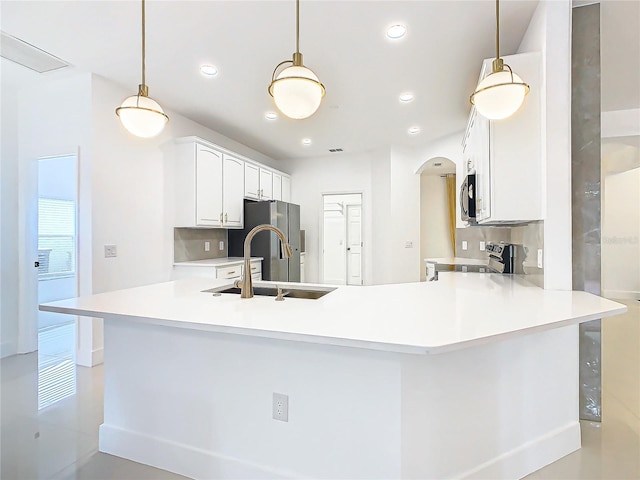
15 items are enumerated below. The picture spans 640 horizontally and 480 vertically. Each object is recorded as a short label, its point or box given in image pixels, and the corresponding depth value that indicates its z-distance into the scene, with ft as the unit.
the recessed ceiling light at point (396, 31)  8.11
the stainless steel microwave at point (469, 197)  9.45
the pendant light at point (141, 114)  6.23
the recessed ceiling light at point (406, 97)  11.89
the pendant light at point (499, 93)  5.54
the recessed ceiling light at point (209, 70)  9.95
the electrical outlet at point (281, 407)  5.06
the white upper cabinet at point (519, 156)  6.91
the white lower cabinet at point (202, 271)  13.16
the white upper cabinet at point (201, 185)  13.26
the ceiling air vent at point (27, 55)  8.63
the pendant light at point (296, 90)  5.17
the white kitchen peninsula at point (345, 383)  4.52
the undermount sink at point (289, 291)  7.44
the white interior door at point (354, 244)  25.76
